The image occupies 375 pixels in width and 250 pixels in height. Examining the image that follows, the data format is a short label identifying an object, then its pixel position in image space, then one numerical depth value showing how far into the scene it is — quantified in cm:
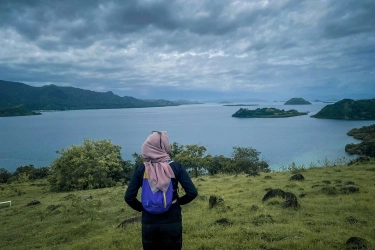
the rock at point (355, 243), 752
